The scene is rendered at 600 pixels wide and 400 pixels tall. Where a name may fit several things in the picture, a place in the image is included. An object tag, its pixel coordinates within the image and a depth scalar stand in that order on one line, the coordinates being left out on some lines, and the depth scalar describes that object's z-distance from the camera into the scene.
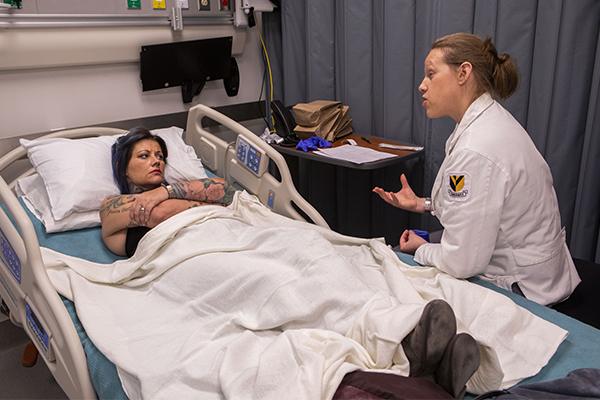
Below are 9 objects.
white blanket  1.21
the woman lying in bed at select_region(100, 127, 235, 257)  2.02
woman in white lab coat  1.54
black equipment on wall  2.76
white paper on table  2.41
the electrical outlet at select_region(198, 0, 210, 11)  2.88
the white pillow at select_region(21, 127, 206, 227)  2.16
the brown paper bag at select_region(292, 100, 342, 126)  2.75
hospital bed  1.39
